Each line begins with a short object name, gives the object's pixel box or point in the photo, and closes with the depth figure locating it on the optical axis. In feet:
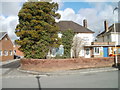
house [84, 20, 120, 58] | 70.90
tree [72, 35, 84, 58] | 63.01
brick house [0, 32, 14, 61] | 75.68
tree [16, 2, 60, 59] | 40.53
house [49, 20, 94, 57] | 71.16
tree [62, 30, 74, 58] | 60.43
